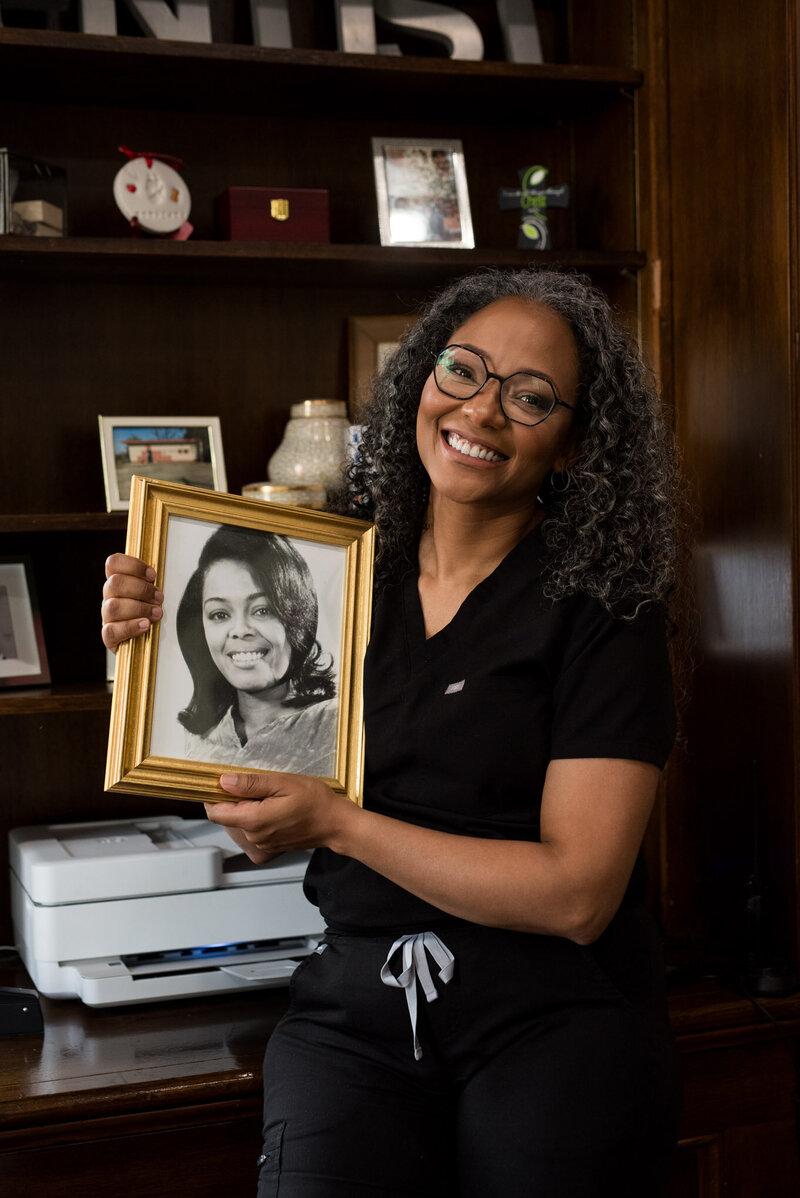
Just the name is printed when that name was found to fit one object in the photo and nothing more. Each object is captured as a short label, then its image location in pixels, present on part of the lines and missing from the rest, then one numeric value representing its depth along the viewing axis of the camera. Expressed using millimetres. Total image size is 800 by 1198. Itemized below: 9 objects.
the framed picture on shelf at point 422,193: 2266
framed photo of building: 2182
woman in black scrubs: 1344
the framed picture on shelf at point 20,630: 2148
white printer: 1847
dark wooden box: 2150
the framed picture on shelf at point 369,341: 2369
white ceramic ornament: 2111
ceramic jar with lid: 2189
